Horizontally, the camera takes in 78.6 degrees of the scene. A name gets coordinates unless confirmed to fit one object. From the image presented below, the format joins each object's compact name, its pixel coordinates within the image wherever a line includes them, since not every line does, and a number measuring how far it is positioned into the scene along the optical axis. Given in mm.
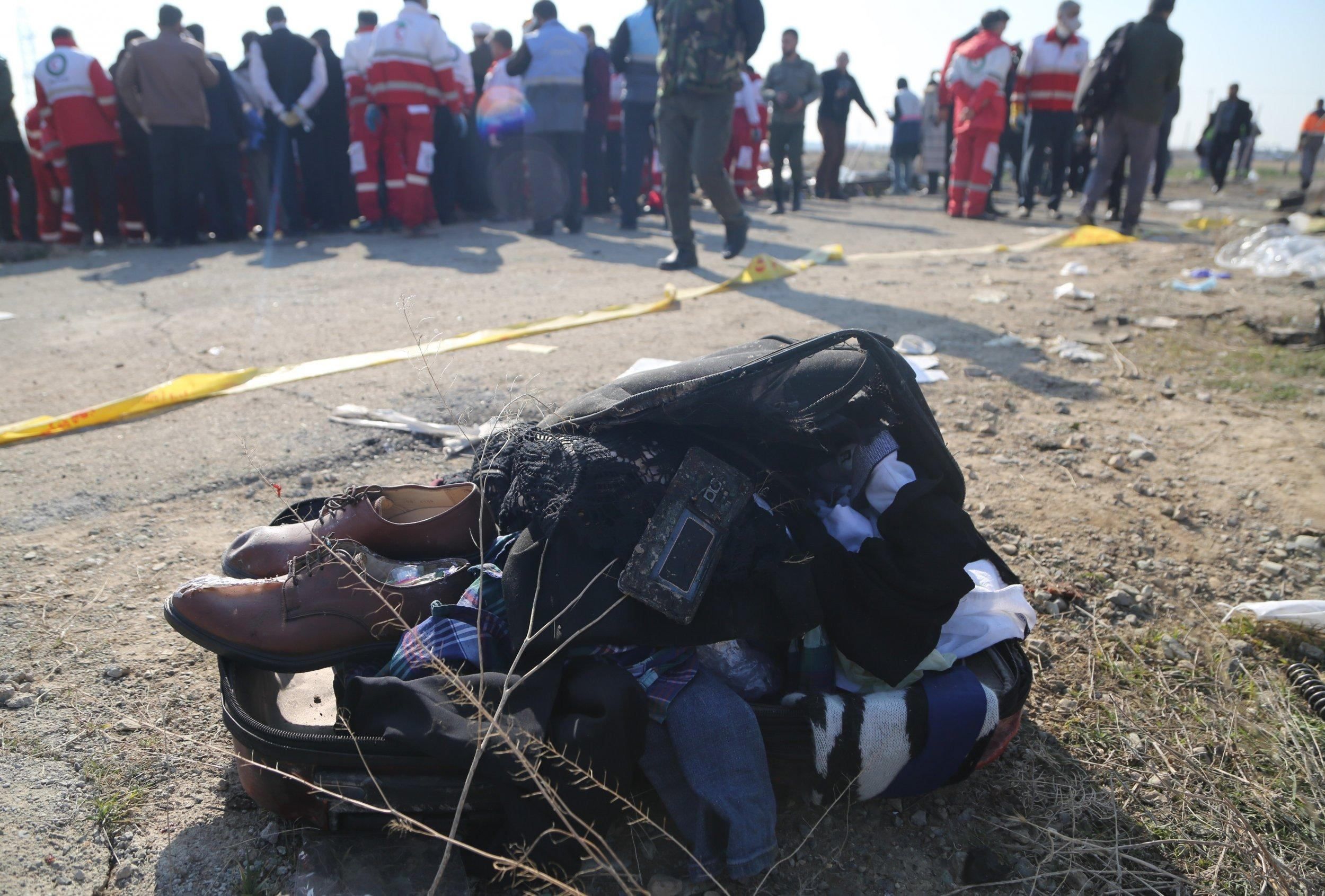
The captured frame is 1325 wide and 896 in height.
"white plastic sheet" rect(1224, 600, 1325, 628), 1876
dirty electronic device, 1397
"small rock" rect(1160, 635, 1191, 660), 1893
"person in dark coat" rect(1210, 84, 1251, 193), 15438
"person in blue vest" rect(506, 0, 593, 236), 7062
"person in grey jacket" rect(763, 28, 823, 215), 9703
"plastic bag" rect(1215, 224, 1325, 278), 5926
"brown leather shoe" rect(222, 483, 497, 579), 1759
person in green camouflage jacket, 4961
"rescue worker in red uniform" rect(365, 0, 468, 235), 7090
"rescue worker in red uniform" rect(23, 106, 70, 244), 8102
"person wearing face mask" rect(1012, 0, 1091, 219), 8969
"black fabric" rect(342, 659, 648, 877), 1255
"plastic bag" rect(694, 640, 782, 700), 1480
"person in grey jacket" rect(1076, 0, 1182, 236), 7402
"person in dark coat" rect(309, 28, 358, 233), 8203
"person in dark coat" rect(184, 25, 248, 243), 7605
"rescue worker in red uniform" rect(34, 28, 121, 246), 7453
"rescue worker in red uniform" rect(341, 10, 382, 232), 7727
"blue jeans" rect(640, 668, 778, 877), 1303
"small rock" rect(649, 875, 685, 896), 1326
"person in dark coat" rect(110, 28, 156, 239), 7930
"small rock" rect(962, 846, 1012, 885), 1355
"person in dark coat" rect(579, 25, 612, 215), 8102
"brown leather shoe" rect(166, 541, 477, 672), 1518
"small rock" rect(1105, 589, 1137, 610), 2074
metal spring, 1692
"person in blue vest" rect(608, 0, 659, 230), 7355
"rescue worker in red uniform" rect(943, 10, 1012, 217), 8570
